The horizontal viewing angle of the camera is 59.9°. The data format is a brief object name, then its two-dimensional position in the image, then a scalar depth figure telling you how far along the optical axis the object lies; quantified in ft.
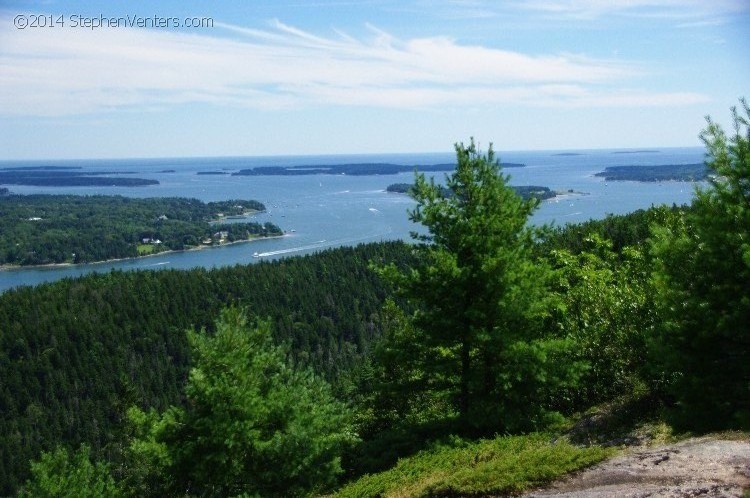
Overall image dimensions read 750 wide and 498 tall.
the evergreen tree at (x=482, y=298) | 47.98
